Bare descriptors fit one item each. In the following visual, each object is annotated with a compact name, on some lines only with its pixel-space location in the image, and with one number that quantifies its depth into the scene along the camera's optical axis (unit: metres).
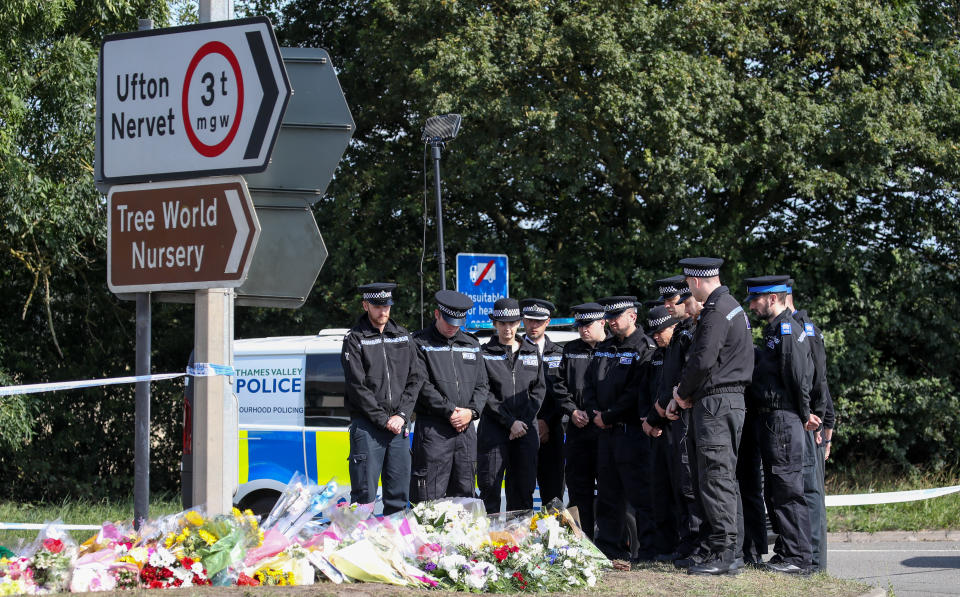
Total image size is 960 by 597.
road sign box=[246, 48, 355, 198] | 10.48
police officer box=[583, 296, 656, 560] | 15.34
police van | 18.45
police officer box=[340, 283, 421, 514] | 14.23
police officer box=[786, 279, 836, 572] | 14.06
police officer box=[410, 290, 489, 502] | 15.28
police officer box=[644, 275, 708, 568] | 13.68
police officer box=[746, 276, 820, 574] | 13.20
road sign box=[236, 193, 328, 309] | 10.32
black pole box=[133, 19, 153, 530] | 8.68
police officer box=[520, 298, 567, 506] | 17.27
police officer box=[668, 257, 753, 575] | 12.55
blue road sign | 25.12
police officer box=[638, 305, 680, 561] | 14.90
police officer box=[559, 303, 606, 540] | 16.42
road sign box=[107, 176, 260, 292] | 8.37
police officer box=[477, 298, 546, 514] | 16.36
